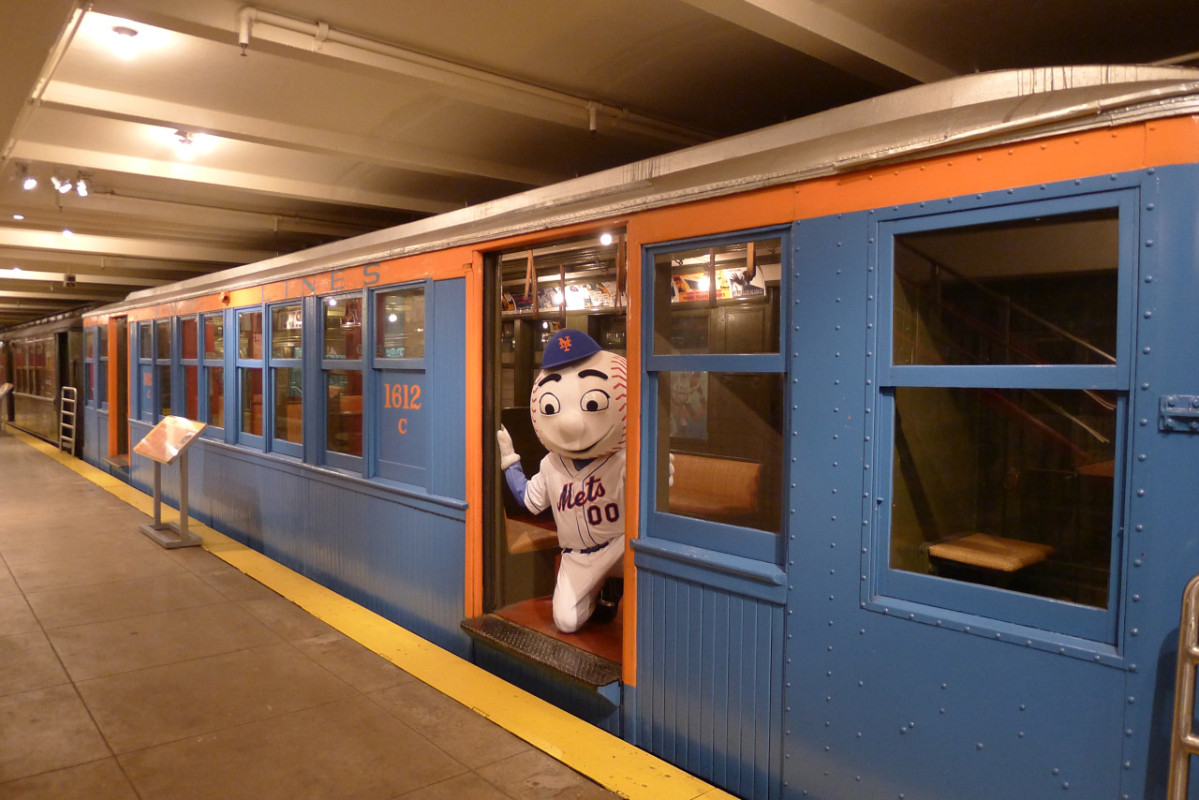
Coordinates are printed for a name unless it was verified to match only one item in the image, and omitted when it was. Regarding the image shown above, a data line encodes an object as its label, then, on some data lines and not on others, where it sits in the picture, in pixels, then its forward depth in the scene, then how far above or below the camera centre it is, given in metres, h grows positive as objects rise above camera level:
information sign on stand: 6.88 -0.86
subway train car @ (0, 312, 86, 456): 13.71 -0.30
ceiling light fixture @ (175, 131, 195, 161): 4.94 +1.44
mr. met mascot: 3.95 -0.54
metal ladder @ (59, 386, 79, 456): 13.66 -1.11
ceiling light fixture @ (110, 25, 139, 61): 3.45 +1.48
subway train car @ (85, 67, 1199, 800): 2.01 -0.29
